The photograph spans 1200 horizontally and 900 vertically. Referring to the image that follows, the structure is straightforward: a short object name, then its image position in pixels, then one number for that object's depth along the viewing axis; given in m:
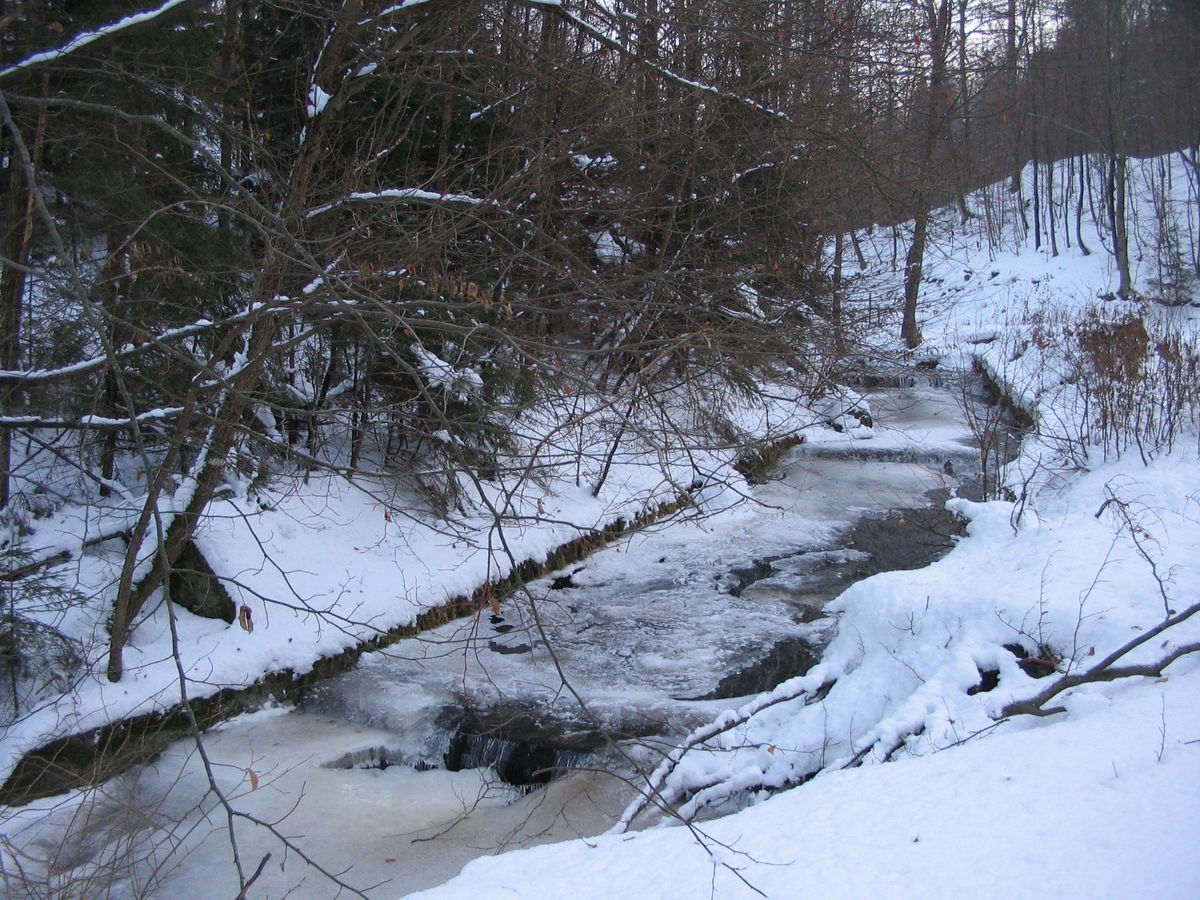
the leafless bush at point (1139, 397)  9.18
